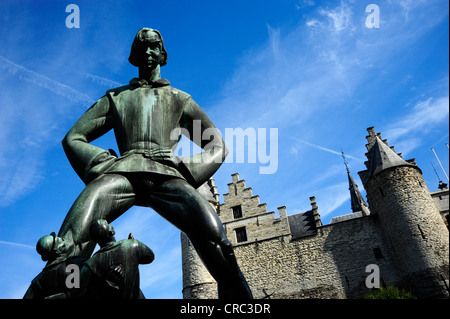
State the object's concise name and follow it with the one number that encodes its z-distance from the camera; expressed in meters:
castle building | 21.47
